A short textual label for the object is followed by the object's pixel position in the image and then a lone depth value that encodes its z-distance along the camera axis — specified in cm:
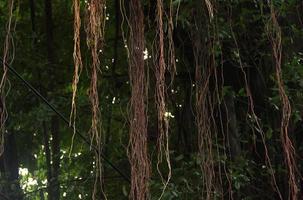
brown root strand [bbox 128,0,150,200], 605
